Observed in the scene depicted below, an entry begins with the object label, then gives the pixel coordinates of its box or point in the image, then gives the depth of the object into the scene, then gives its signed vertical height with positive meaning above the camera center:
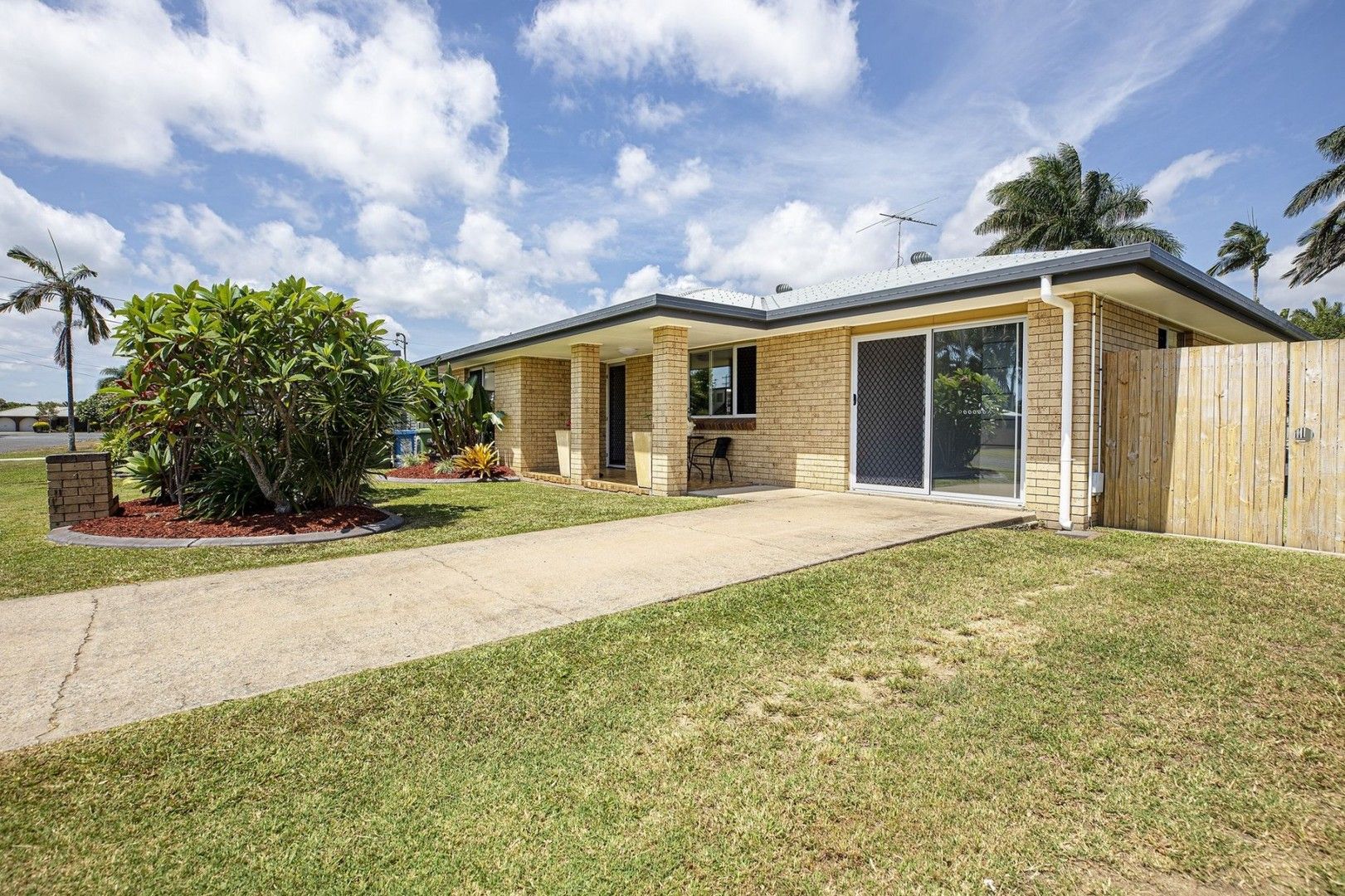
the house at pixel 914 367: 7.35 +1.04
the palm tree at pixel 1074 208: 30.05 +10.96
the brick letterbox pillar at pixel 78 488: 7.22 -0.62
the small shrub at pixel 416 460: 15.80 -0.63
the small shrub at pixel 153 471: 8.44 -0.49
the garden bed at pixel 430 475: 13.27 -0.90
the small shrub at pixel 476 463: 13.45 -0.61
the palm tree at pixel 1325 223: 23.09 +8.18
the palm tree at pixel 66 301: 30.28 +6.61
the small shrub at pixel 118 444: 8.44 -0.14
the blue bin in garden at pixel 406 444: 17.78 -0.27
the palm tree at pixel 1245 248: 35.38 +10.64
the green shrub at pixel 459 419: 14.51 +0.37
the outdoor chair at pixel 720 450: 12.21 -0.31
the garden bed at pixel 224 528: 6.41 -1.03
